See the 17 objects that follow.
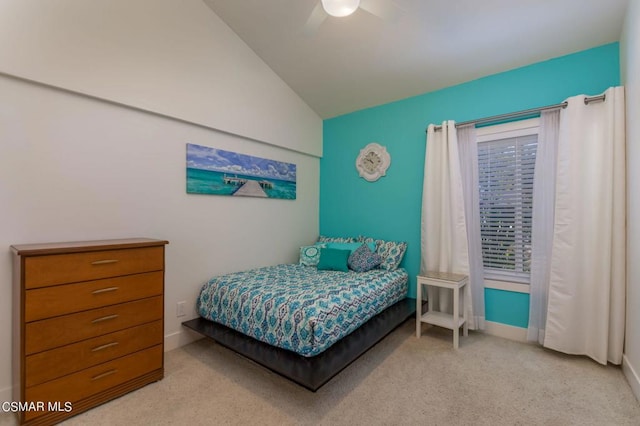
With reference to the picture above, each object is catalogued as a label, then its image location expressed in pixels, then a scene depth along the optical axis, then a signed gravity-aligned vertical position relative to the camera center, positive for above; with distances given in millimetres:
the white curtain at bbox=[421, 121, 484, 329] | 2938 +20
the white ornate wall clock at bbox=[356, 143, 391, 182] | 3631 +670
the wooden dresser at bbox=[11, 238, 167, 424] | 1586 -704
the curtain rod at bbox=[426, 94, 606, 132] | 2323 +948
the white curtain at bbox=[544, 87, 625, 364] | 2215 -153
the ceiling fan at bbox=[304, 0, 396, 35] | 1730 +1369
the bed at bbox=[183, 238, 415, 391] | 1919 -830
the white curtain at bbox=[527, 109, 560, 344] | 2545 -35
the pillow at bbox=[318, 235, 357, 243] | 3768 -363
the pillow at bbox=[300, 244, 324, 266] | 3562 -536
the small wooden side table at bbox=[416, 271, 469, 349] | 2629 -927
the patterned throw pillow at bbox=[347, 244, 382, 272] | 3140 -520
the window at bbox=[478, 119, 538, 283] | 2764 +186
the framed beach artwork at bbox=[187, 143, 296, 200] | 2814 +415
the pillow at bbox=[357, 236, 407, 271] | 3312 -464
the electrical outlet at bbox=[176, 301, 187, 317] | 2682 -924
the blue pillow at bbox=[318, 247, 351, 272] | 3176 -529
